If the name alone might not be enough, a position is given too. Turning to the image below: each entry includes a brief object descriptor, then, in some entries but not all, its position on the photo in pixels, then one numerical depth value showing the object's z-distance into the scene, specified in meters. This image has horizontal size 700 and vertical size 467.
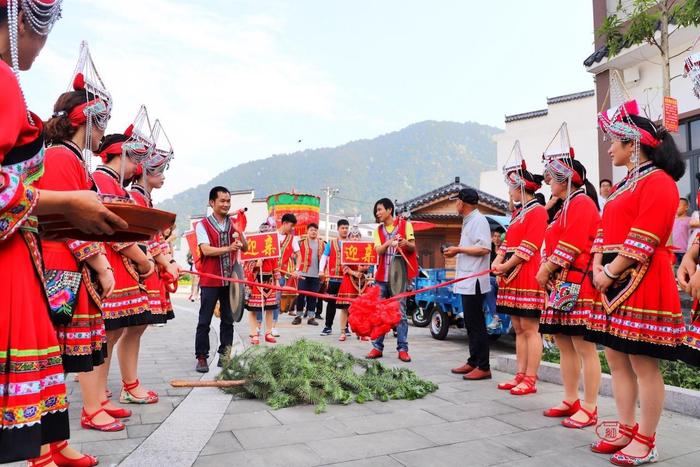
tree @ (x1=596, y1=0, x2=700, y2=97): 5.59
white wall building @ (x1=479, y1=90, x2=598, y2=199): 18.94
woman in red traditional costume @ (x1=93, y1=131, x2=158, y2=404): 3.80
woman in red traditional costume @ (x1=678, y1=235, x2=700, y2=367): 2.59
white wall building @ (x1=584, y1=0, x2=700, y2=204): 10.00
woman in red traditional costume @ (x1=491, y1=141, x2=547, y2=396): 4.72
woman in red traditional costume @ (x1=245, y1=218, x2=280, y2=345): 7.67
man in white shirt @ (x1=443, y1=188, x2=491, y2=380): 5.39
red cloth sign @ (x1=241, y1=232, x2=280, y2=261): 8.00
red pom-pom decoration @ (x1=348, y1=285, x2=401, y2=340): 4.46
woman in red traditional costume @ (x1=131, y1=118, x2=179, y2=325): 4.36
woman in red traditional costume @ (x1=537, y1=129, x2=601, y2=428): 3.84
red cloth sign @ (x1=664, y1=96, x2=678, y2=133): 4.62
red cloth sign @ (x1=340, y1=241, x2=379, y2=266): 8.95
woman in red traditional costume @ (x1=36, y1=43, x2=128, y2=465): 2.75
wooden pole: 4.61
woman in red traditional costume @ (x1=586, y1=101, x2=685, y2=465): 2.99
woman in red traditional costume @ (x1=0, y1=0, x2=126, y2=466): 1.51
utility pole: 39.12
